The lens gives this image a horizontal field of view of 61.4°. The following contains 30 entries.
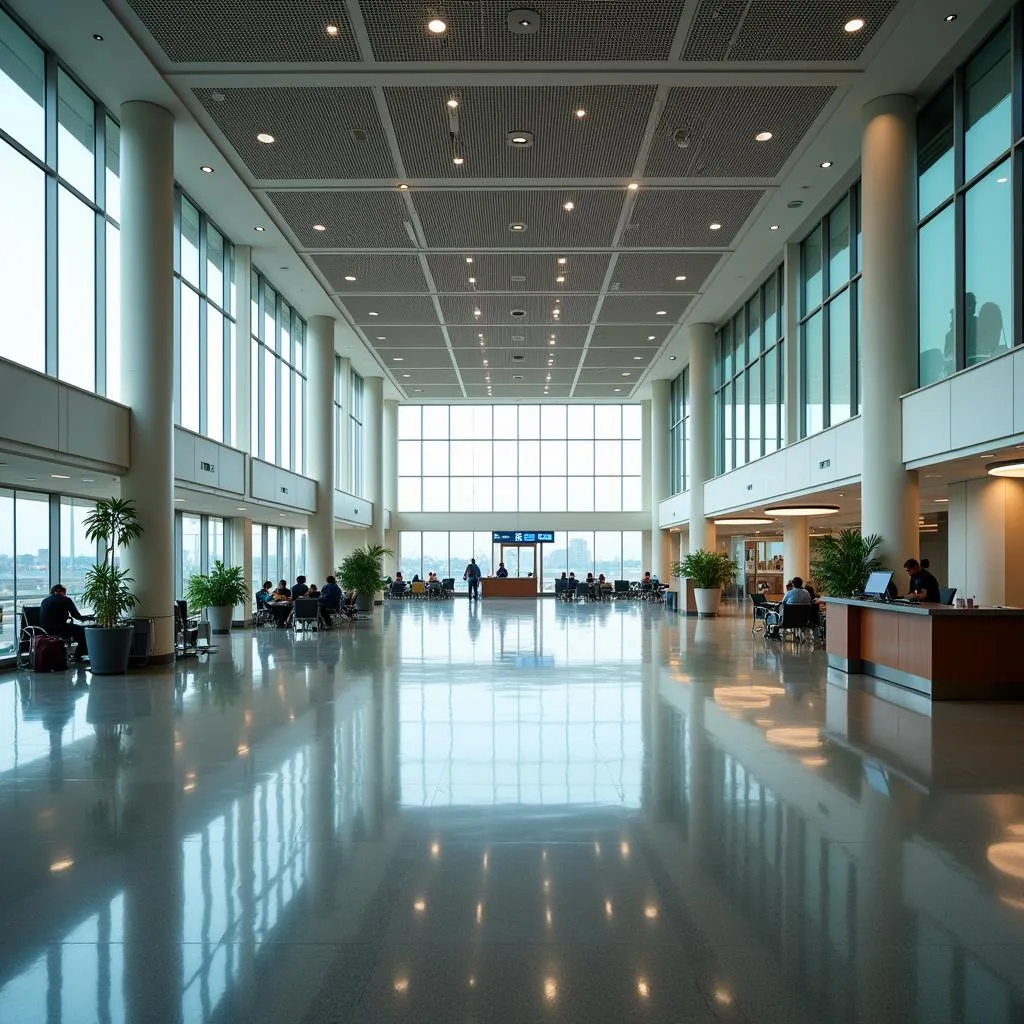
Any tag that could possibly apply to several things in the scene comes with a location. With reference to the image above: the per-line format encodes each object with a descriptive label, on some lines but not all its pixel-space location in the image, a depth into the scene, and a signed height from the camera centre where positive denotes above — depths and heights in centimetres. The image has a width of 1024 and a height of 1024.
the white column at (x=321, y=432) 2320 +295
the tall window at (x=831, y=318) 1529 +427
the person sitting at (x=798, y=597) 1568 -104
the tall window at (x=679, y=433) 3055 +394
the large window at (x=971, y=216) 1045 +423
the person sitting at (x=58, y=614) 1234 -104
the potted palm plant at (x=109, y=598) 1138 -75
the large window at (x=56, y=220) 1071 +440
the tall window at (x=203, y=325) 1586 +429
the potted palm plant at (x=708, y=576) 2375 -98
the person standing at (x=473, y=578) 3356 -144
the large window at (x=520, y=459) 3881 +370
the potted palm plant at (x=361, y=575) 2423 -95
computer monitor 1068 -56
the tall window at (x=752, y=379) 1989 +415
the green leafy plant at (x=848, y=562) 1206 -31
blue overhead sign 3812 +17
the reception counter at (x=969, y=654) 914 -121
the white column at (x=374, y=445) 3259 +368
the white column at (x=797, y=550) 2228 -26
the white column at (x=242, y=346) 1847 +426
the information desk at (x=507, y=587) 3581 -192
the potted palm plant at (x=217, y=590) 1742 -98
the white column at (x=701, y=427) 2469 +330
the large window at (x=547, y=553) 3891 -56
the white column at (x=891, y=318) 1205 +313
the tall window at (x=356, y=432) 3092 +405
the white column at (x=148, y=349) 1212 +273
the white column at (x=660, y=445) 3266 +364
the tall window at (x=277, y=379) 2044 +417
